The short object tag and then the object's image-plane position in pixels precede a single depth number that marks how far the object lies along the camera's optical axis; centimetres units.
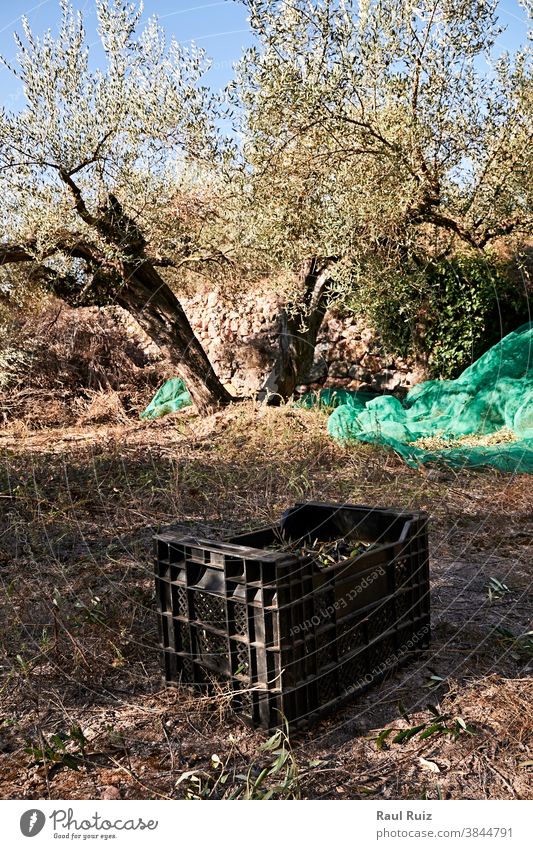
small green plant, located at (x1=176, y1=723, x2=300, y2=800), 228
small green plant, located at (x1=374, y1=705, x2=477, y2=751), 256
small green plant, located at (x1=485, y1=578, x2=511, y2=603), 382
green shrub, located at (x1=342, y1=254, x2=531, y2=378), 931
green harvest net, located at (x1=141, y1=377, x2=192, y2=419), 1023
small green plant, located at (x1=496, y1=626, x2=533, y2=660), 316
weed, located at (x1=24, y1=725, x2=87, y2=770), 248
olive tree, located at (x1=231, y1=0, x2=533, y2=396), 621
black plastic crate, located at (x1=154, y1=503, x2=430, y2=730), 257
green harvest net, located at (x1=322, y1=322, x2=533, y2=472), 668
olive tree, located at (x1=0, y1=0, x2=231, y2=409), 699
